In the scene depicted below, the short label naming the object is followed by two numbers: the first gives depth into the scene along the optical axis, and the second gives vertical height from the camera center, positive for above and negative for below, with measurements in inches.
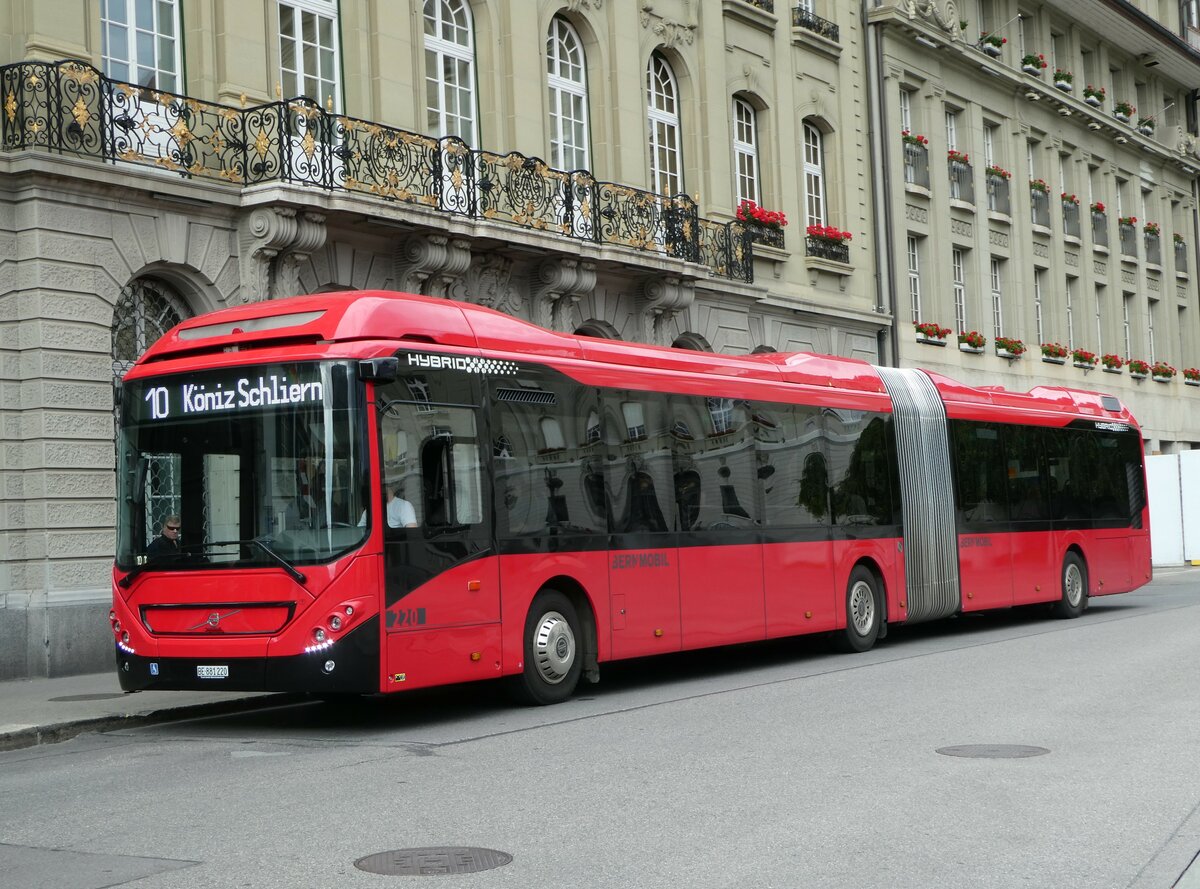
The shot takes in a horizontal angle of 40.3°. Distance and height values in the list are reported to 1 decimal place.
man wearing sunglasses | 480.1 +2.0
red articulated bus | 459.8 +10.4
